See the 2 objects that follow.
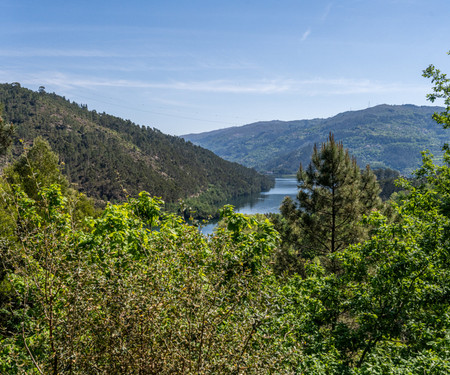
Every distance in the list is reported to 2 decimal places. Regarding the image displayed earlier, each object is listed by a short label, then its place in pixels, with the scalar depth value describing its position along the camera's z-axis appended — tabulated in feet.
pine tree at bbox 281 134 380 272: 47.29
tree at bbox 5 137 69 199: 82.33
